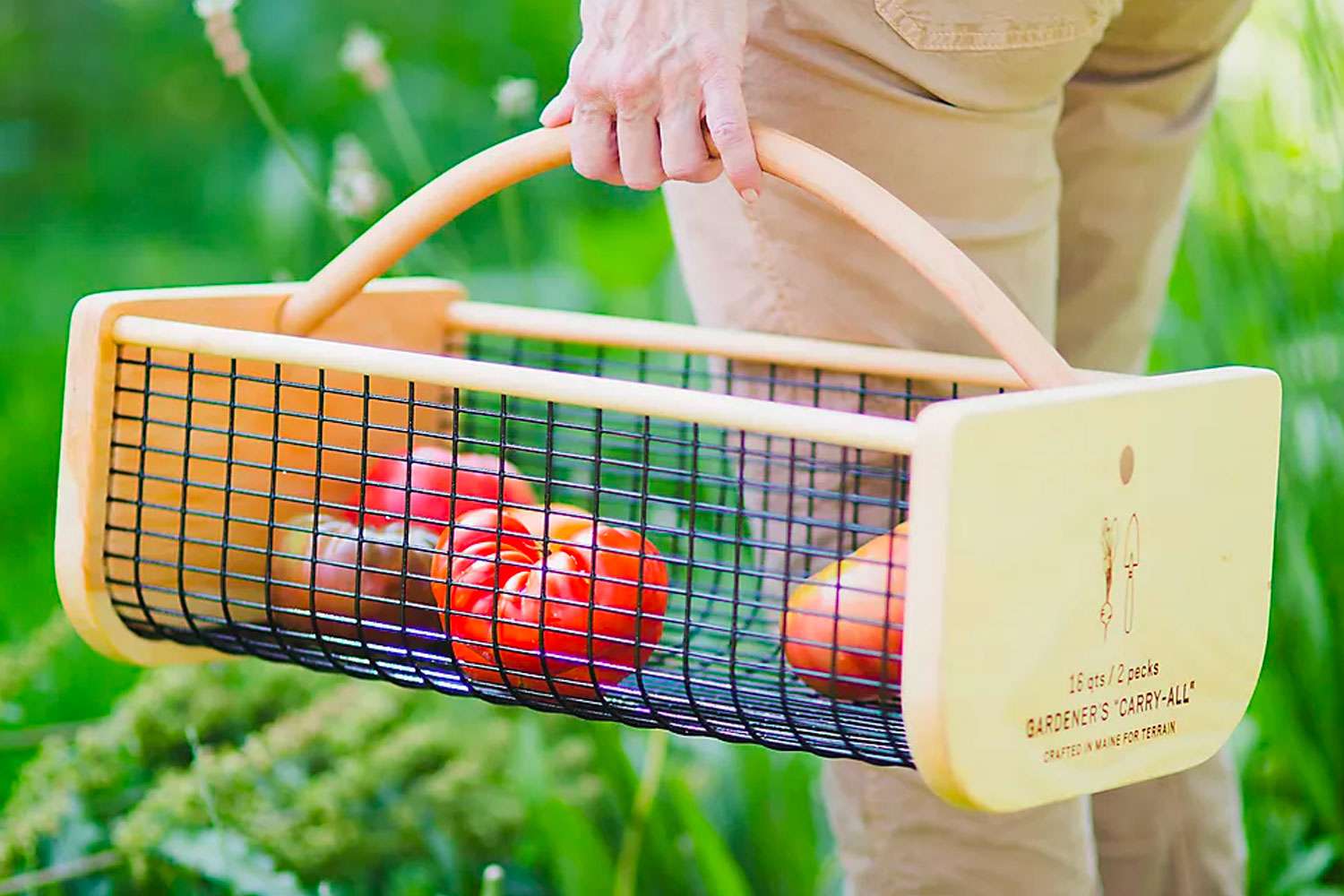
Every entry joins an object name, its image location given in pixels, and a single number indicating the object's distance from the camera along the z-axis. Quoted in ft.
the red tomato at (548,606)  5.93
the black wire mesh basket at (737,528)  5.55
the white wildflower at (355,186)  7.41
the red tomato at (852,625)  5.79
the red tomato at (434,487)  6.34
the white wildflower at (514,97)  7.29
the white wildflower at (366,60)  7.34
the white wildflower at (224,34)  6.93
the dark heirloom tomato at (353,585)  6.09
